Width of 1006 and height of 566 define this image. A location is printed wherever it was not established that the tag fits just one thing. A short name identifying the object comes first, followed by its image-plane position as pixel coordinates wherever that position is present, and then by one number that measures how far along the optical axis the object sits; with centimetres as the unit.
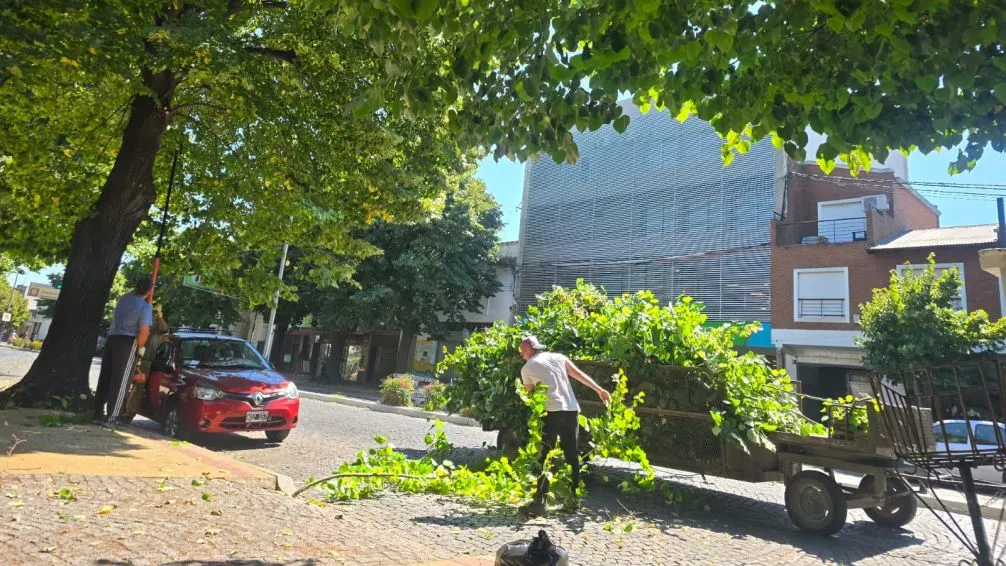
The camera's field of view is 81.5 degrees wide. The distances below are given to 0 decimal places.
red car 806
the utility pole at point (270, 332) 2312
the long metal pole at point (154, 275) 821
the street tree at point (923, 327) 1576
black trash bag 212
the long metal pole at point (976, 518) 265
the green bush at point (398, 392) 1934
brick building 1978
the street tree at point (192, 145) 680
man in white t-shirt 562
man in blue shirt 773
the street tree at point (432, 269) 2689
